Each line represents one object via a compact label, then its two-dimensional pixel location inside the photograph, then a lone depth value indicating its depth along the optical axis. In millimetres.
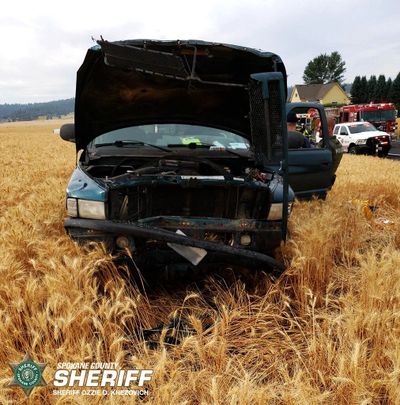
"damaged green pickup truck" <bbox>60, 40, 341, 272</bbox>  2871
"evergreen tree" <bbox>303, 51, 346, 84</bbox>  96125
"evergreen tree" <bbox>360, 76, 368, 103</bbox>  75812
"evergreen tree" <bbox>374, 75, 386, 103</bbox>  70750
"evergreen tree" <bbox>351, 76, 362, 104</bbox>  77094
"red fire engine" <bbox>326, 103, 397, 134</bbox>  26141
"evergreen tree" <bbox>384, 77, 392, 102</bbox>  66281
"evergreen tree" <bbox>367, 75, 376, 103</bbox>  73194
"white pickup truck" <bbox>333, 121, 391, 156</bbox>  19484
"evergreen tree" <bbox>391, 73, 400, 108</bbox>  64062
